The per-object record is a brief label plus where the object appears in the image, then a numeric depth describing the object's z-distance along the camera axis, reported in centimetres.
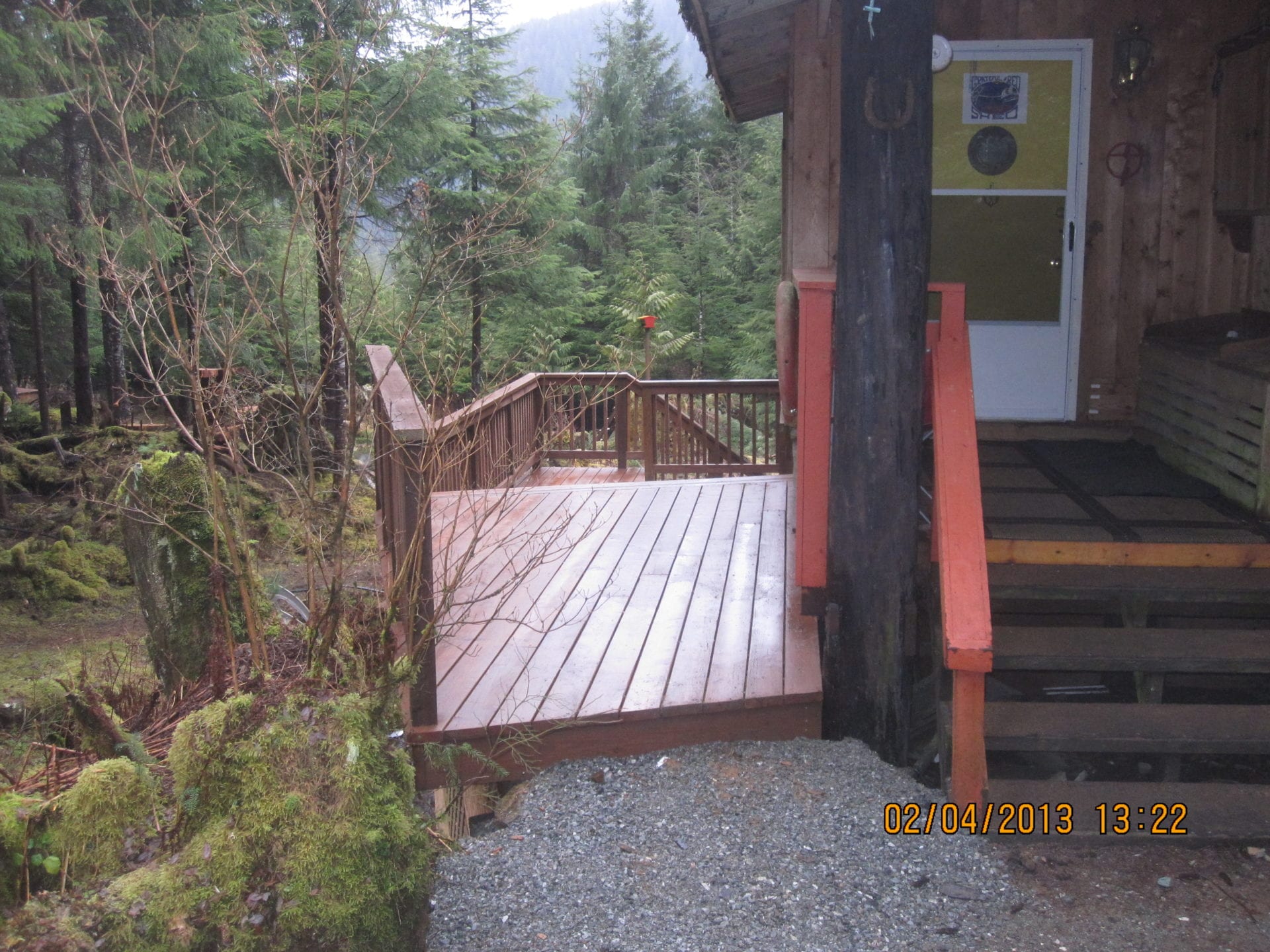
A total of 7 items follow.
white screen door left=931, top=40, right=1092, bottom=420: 543
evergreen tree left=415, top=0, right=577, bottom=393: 1487
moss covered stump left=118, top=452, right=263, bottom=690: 320
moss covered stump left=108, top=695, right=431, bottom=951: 202
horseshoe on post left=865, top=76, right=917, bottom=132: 314
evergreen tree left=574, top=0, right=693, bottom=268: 2644
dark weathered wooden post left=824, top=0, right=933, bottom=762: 315
